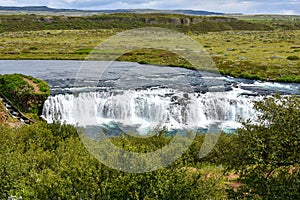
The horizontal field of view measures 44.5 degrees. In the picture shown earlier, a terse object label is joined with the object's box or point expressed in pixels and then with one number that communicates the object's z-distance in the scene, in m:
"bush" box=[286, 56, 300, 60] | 66.69
